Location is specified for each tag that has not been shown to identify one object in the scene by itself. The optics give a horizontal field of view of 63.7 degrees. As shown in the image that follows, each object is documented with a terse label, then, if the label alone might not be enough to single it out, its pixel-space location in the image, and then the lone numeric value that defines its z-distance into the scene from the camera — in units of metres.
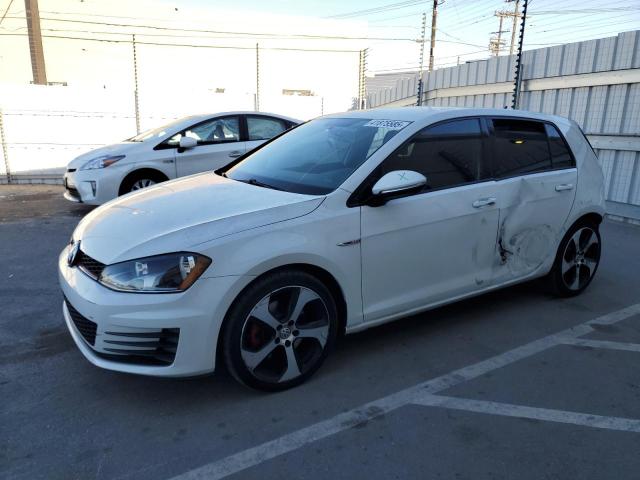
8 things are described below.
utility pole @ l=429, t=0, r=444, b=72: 22.07
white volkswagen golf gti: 2.65
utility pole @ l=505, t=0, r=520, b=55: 40.66
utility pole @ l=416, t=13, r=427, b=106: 12.53
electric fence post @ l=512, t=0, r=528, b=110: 9.19
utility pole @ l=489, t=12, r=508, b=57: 50.81
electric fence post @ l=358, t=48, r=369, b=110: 16.38
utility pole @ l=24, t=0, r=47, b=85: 24.91
